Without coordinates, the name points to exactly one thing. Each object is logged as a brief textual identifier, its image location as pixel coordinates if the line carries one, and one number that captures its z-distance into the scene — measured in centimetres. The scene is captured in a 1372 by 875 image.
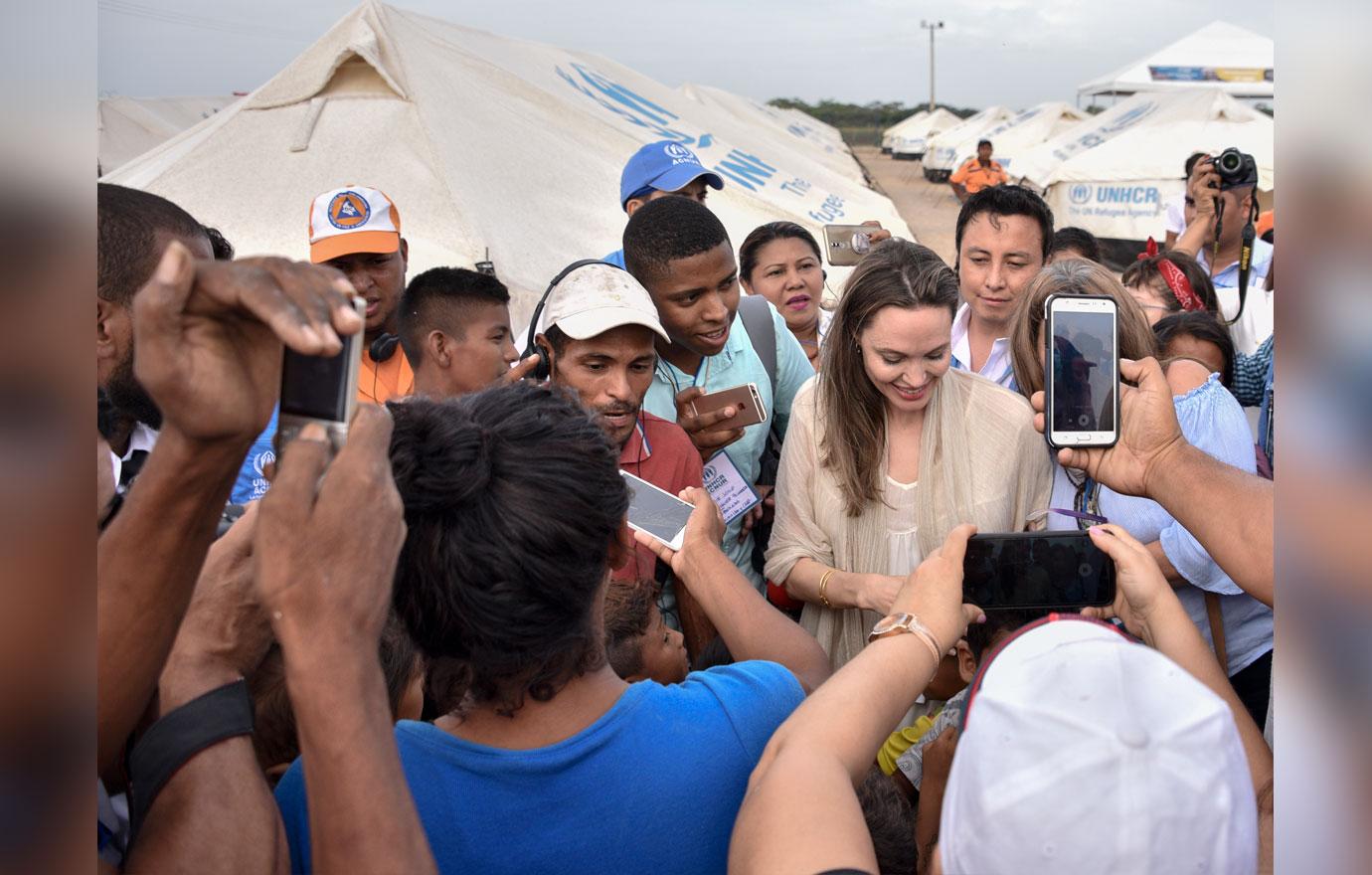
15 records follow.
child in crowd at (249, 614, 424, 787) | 175
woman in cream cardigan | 277
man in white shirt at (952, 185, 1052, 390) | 390
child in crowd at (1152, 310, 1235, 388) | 372
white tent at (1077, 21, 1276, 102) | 2895
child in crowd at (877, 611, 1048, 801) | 228
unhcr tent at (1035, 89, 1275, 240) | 1486
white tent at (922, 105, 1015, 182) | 3703
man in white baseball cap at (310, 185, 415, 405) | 358
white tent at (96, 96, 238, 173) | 1636
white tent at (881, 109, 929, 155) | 5497
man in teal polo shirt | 320
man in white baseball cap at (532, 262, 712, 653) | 273
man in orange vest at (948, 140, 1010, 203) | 1549
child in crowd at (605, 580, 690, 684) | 212
